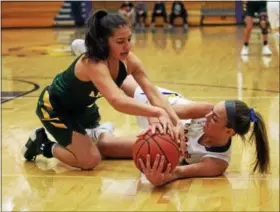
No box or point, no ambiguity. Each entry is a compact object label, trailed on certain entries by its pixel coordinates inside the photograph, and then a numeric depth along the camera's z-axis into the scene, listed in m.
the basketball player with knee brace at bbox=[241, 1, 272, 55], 8.39
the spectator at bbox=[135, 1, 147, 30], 13.53
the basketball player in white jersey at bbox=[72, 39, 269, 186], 3.05
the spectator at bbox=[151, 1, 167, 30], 13.49
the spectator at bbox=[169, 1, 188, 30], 13.42
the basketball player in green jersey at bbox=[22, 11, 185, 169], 3.04
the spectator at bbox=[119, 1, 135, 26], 12.81
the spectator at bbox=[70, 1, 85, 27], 14.20
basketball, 2.92
